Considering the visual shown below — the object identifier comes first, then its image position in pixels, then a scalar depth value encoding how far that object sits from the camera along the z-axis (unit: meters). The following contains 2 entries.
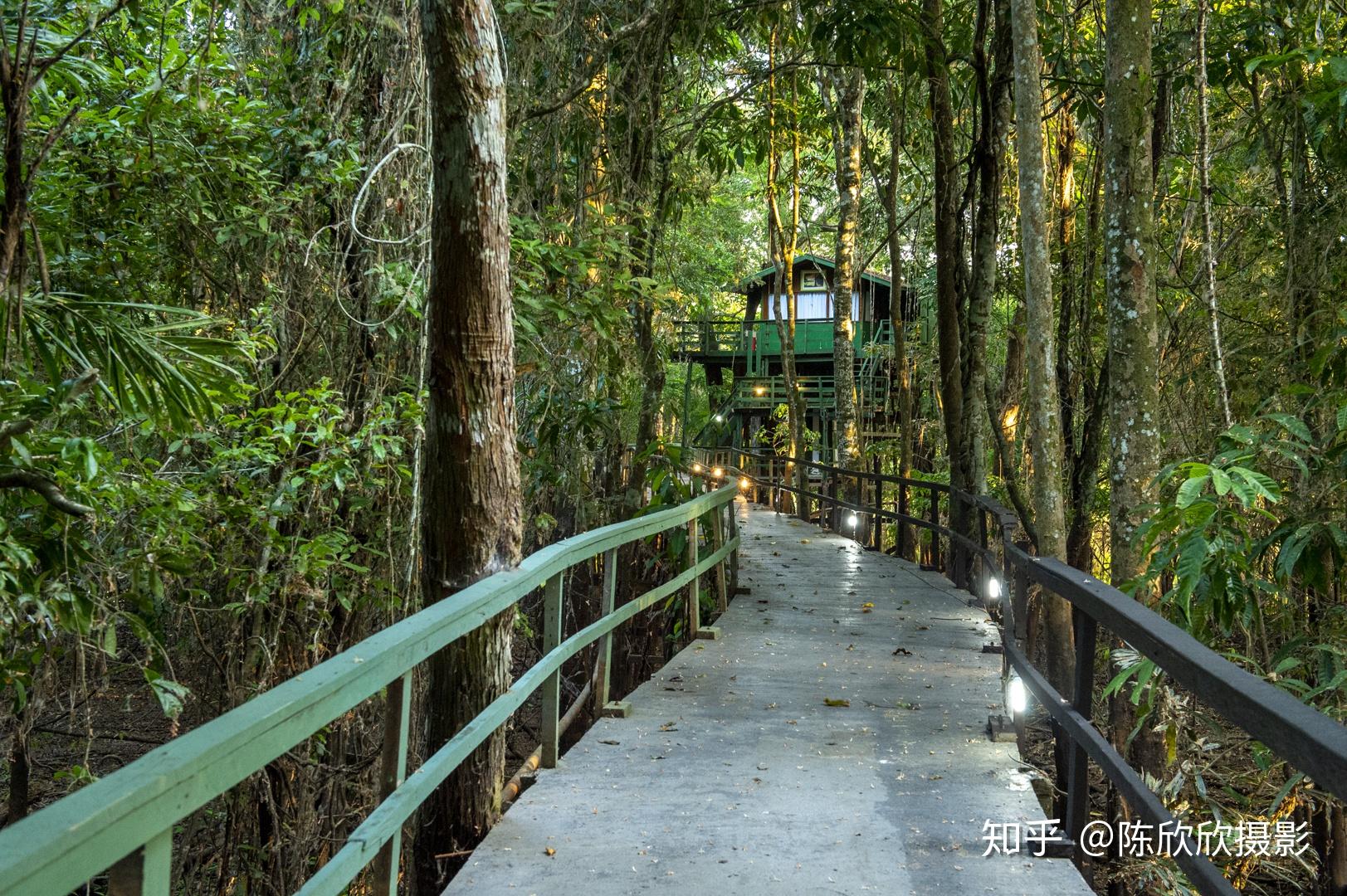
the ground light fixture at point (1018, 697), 6.11
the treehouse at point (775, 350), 35.41
